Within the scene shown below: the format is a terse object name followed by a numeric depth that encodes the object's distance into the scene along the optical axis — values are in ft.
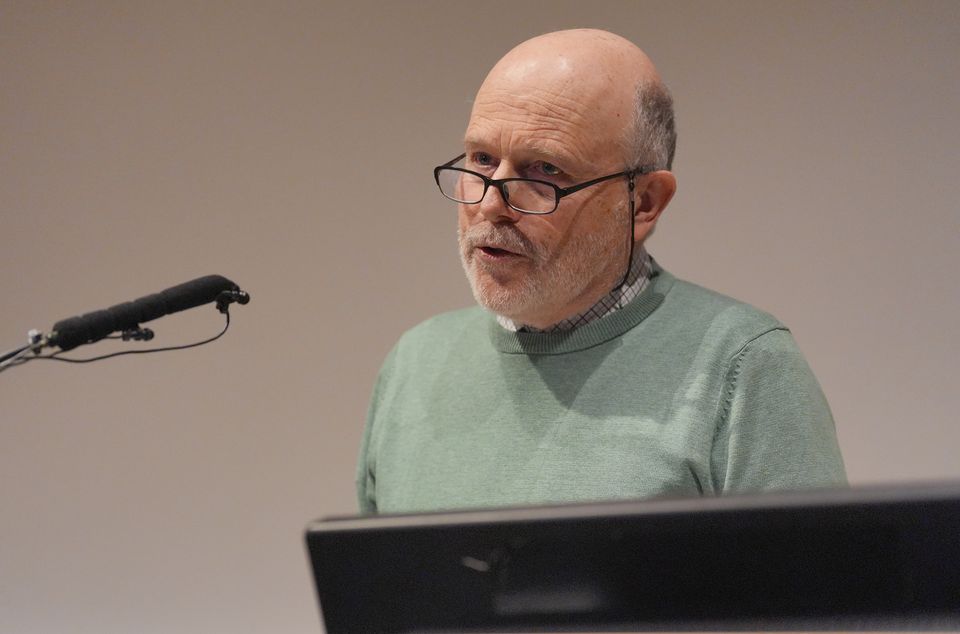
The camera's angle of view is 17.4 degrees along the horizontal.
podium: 5.07
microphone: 7.64
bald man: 8.56
